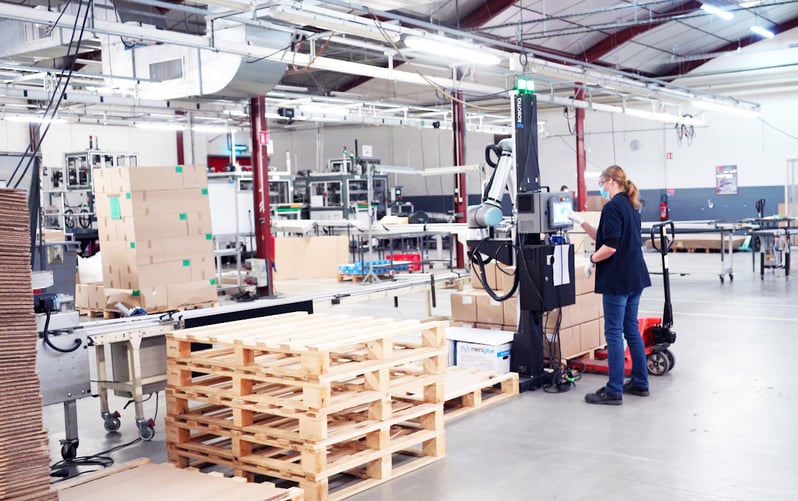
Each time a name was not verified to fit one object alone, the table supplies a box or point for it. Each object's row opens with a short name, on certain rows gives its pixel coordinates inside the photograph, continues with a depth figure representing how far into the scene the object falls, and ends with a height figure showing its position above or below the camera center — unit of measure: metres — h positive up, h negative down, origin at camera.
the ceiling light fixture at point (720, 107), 16.25 +1.93
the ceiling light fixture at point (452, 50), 8.52 +1.82
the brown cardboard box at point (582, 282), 7.33 -0.71
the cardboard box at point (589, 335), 7.38 -1.23
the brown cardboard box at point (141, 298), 7.00 -0.65
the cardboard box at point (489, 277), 7.50 -0.64
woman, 5.94 -0.47
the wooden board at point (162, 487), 3.92 -1.35
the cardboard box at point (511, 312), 7.04 -0.92
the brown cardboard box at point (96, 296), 7.64 -0.69
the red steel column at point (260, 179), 10.77 +0.54
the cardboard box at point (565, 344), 6.86 -1.21
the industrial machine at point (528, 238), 6.49 -0.25
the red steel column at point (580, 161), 18.64 +1.05
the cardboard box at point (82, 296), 7.98 -0.70
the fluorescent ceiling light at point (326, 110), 14.30 +2.09
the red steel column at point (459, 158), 14.28 +0.94
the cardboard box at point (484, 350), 6.68 -1.19
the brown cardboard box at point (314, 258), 12.48 -0.65
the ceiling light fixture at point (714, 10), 11.29 +2.71
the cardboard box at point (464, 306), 7.36 -0.89
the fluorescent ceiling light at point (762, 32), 15.69 +3.37
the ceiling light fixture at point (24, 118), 14.46 +2.02
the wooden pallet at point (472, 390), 6.00 -1.41
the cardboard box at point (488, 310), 7.18 -0.91
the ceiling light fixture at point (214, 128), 16.91 +2.00
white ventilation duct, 8.31 +1.64
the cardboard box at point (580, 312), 6.97 -0.97
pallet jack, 6.98 -1.23
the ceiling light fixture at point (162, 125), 17.56 +2.17
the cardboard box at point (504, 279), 7.34 -0.65
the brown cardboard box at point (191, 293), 7.26 -0.66
